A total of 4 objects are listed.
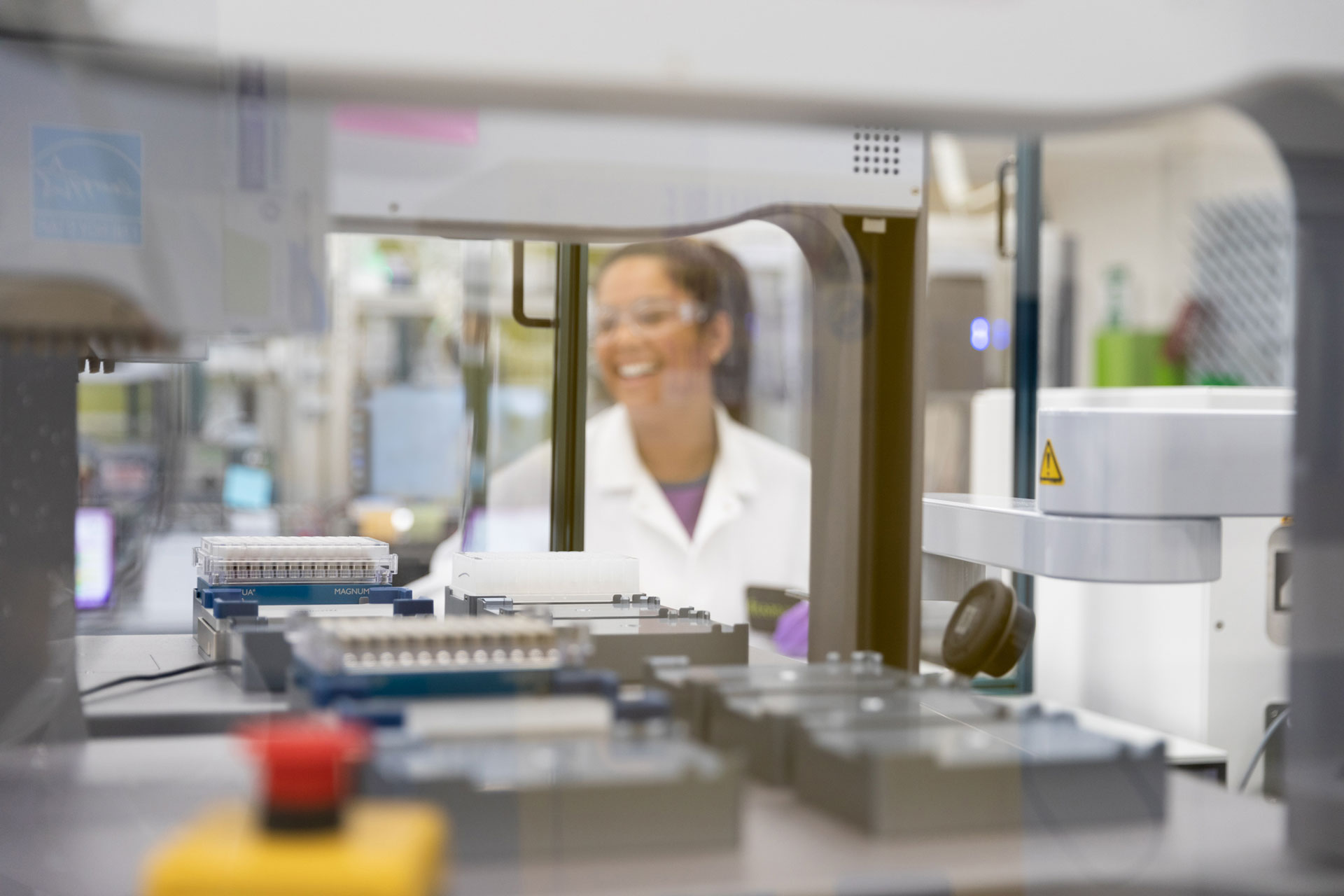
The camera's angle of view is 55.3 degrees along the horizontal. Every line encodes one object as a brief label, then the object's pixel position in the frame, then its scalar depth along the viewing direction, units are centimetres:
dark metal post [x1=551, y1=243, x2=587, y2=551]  210
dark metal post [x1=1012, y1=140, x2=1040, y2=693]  287
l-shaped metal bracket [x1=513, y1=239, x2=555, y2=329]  201
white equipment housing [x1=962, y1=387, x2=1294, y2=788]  208
